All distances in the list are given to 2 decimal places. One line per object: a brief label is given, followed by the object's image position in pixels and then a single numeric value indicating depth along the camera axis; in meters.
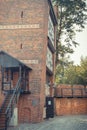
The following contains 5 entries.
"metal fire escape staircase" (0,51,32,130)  11.60
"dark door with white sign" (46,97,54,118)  15.99
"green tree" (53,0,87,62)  22.42
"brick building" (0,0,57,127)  14.05
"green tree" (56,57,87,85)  26.71
